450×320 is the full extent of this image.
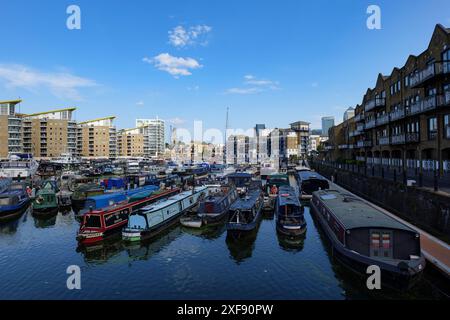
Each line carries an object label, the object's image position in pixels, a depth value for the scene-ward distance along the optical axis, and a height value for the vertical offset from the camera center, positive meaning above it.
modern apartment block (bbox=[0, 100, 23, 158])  131.00 +15.04
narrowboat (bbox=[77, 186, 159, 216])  34.56 -4.36
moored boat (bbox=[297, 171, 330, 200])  48.34 -4.06
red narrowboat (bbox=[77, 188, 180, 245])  27.06 -5.50
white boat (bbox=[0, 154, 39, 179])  81.38 -1.35
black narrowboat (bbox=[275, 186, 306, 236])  27.91 -5.61
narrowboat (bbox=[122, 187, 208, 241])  27.53 -5.54
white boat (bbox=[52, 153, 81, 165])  126.62 +1.54
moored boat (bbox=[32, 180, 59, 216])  39.28 -5.04
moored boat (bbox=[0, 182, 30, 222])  36.75 -4.92
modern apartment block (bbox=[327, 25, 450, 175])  36.97 +6.33
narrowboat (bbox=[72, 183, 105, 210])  42.53 -4.50
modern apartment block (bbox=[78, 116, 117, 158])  177.38 +12.96
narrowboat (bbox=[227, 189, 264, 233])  27.66 -5.33
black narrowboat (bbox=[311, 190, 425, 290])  17.02 -5.51
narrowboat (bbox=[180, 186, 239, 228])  31.89 -5.66
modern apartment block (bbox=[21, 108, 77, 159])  145.50 +14.04
